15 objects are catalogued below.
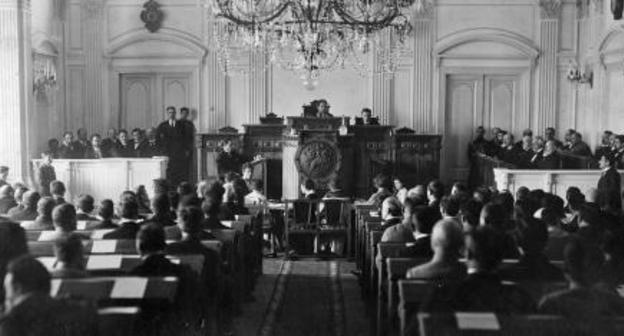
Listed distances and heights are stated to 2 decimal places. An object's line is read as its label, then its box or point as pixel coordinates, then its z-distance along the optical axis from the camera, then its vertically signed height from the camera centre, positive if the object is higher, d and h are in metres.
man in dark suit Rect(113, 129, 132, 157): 14.93 -0.11
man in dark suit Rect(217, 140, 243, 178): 14.18 -0.34
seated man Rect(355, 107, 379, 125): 14.73 +0.36
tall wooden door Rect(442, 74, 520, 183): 16.83 +0.62
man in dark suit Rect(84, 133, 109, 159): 14.54 -0.15
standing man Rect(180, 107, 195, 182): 15.65 +0.05
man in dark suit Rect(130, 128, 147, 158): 15.04 -0.09
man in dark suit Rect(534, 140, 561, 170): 13.20 -0.30
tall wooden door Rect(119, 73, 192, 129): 16.92 +0.90
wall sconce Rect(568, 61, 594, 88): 15.79 +1.20
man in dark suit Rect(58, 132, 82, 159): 14.23 -0.13
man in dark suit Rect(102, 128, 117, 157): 14.97 -0.05
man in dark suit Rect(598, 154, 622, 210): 11.22 -0.48
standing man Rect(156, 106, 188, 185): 15.46 -0.02
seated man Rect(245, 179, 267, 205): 10.73 -0.73
